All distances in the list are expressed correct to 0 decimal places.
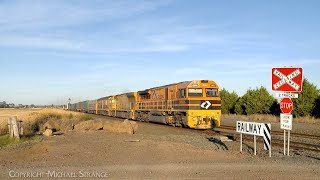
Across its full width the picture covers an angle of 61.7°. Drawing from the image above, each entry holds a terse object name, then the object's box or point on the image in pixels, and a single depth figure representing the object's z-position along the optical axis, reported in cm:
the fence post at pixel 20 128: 1513
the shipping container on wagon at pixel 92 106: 5464
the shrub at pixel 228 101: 4471
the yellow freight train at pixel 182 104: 1832
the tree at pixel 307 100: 3063
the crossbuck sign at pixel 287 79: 962
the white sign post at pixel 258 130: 973
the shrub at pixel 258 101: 3757
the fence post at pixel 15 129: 1336
